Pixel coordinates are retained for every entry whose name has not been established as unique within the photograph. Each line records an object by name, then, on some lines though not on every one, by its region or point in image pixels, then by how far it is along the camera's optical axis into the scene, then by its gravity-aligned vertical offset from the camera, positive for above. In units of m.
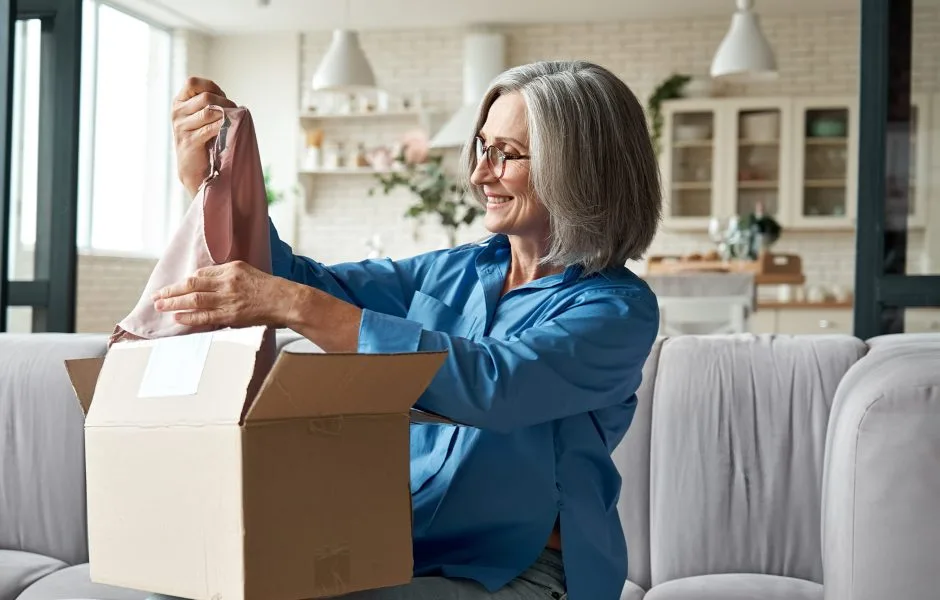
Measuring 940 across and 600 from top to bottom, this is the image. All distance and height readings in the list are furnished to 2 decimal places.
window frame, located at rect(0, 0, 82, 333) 2.98 +0.31
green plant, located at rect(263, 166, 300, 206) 8.47 +0.68
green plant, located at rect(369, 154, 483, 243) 6.09 +0.57
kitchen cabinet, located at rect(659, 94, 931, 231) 7.85 +0.94
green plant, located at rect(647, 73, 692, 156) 8.08 +1.40
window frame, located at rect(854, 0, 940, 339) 2.46 +0.28
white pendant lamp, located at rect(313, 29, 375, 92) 5.92 +1.13
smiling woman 1.21 -0.05
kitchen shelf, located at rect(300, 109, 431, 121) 8.55 +1.29
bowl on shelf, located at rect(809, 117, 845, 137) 7.83 +1.14
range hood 8.36 +1.68
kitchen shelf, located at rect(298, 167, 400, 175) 8.55 +0.86
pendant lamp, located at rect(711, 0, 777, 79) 5.73 +1.22
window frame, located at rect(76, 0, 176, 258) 7.71 +0.64
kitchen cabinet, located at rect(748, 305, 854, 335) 6.80 -0.16
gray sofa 2.09 -0.36
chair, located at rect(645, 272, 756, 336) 5.07 -0.03
